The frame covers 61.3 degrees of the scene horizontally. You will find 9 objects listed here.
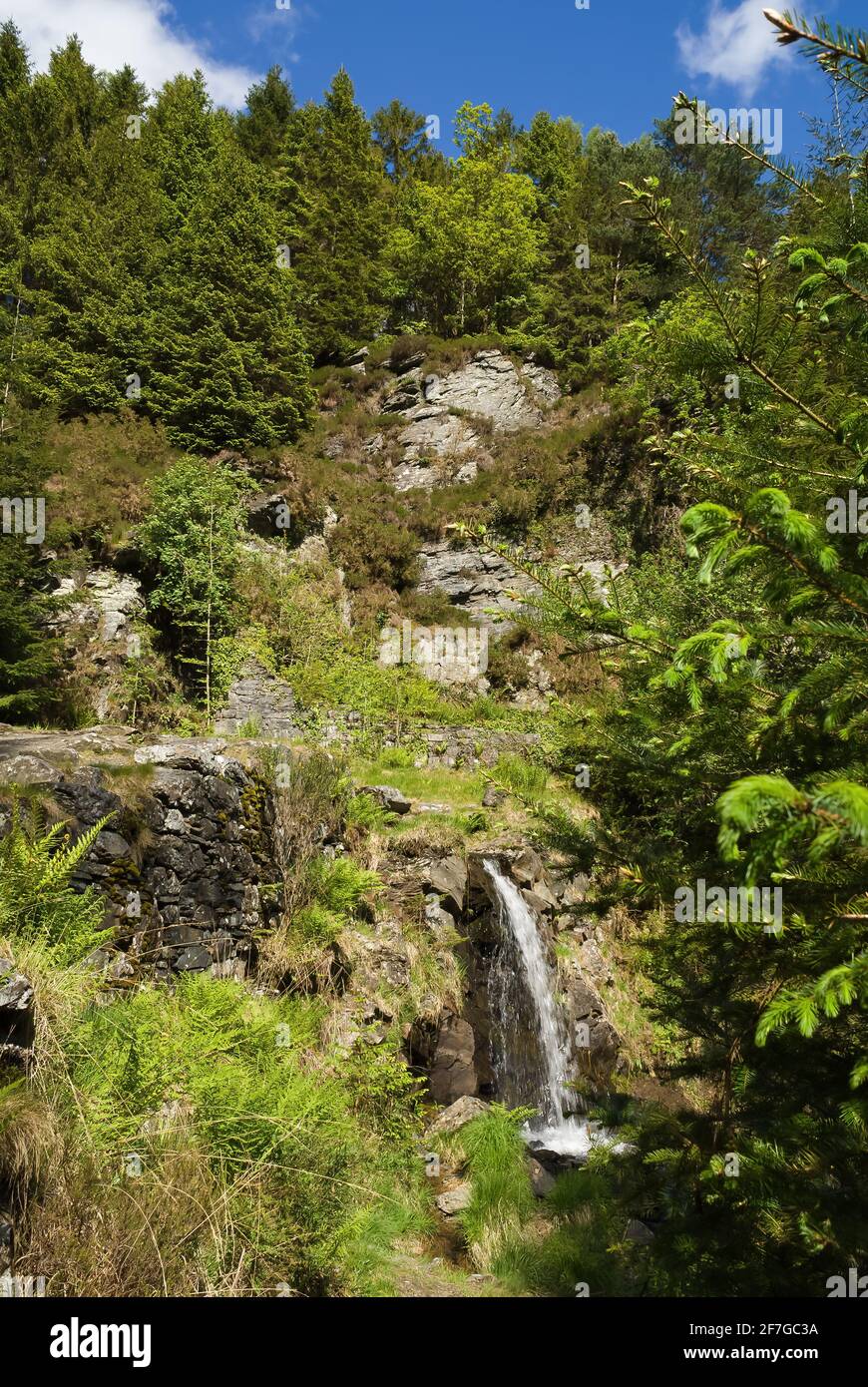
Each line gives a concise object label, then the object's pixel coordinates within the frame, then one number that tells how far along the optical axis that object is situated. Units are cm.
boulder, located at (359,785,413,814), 992
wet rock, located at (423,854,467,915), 877
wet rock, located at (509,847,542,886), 951
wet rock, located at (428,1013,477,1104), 726
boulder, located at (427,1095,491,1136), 658
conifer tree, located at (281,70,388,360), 2441
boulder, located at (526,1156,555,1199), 594
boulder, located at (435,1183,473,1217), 562
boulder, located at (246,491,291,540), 1709
